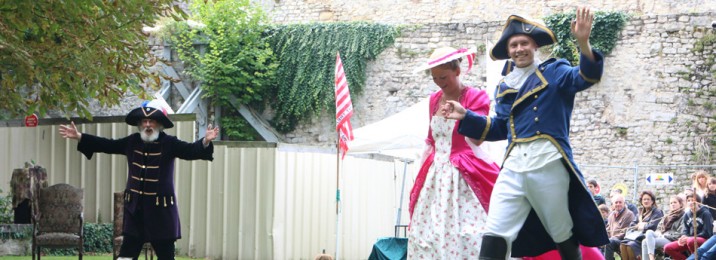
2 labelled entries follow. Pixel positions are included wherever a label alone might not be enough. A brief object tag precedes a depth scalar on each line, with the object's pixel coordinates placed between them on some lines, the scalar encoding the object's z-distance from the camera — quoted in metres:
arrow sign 21.84
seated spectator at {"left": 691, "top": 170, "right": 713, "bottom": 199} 14.40
